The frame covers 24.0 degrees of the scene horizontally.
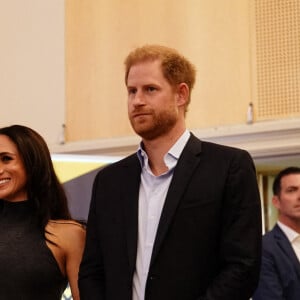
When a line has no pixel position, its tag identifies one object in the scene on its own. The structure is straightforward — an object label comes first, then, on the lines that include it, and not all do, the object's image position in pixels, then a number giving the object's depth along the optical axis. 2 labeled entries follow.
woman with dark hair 2.59
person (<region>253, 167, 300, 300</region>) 3.65
